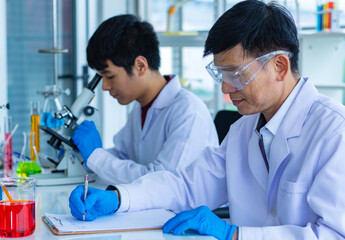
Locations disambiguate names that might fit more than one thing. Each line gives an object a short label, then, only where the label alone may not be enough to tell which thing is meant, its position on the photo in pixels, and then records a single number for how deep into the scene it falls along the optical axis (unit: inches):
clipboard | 53.9
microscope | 86.3
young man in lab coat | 84.7
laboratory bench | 52.4
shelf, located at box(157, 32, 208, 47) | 149.9
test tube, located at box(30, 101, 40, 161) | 99.6
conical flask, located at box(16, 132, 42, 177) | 90.4
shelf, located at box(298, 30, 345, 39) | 126.5
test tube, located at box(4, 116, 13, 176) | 95.5
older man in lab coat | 52.6
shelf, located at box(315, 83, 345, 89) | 128.0
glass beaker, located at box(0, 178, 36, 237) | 51.9
